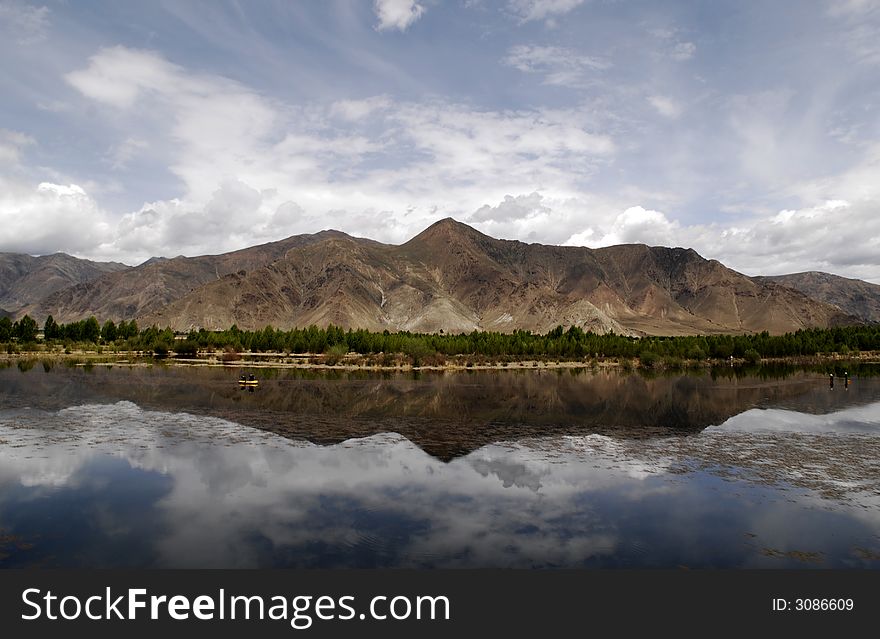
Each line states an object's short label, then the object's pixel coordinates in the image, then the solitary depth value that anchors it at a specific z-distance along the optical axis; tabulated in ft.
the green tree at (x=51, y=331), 578.08
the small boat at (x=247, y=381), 247.29
